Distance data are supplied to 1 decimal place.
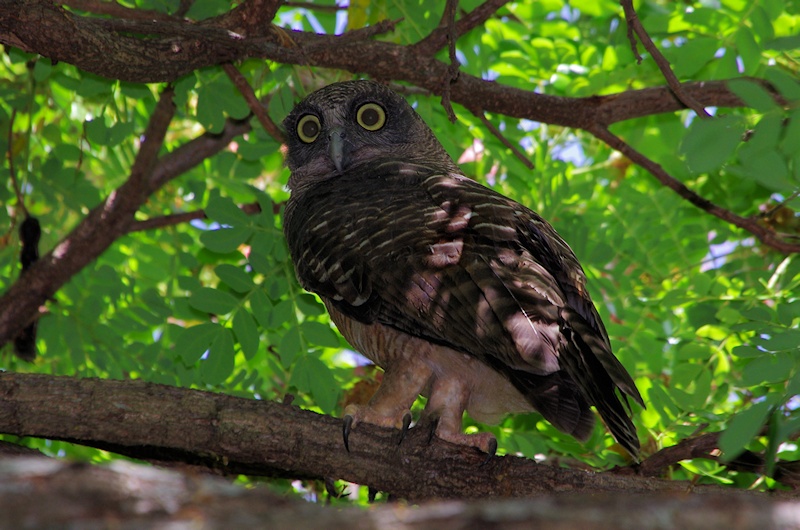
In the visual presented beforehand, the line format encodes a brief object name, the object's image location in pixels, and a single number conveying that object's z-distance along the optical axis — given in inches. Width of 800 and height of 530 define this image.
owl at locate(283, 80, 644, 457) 238.8
